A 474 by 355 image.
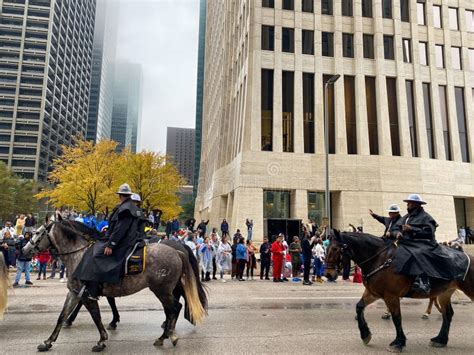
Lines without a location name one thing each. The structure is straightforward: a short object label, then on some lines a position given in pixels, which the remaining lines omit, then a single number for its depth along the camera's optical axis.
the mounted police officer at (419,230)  6.49
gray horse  6.30
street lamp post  19.95
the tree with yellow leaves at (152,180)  40.09
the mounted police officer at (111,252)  6.17
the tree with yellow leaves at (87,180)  35.78
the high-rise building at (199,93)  128.00
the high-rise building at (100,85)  159.38
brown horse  6.52
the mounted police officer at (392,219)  7.38
